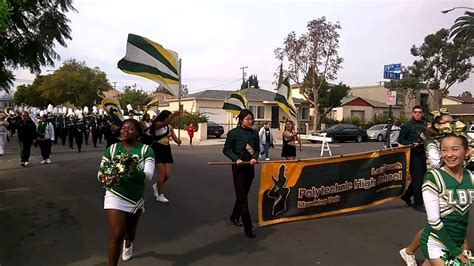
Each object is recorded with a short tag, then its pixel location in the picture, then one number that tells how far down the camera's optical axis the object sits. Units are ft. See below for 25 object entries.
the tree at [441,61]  144.15
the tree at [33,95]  218.98
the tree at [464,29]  124.77
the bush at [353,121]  140.99
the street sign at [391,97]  53.47
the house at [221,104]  125.70
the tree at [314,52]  115.14
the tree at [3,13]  15.76
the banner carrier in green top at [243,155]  19.13
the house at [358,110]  153.38
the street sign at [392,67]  51.29
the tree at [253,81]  273.07
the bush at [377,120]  140.21
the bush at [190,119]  105.19
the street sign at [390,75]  51.03
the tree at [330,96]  129.62
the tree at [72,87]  187.11
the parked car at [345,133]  105.19
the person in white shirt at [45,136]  45.57
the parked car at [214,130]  110.13
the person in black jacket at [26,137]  44.19
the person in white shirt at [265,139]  56.34
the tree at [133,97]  191.03
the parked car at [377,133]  112.82
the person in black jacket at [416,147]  23.75
